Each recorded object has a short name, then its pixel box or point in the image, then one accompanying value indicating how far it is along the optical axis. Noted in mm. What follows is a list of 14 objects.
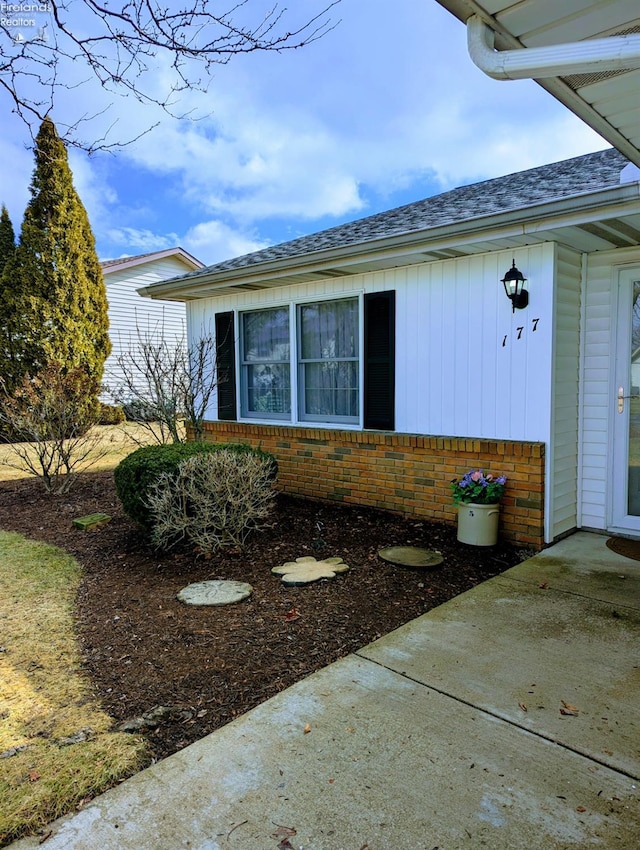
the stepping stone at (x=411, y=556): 4320
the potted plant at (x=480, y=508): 4676
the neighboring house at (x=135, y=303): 15938
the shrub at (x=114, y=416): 13556
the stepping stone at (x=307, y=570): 4012
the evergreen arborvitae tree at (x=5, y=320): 11969
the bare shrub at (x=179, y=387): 6711
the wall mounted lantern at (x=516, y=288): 4520
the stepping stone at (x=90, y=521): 5566
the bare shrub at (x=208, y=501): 4445
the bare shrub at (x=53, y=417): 6872
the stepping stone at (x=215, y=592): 3682
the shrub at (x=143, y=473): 4660
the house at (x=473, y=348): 4523
